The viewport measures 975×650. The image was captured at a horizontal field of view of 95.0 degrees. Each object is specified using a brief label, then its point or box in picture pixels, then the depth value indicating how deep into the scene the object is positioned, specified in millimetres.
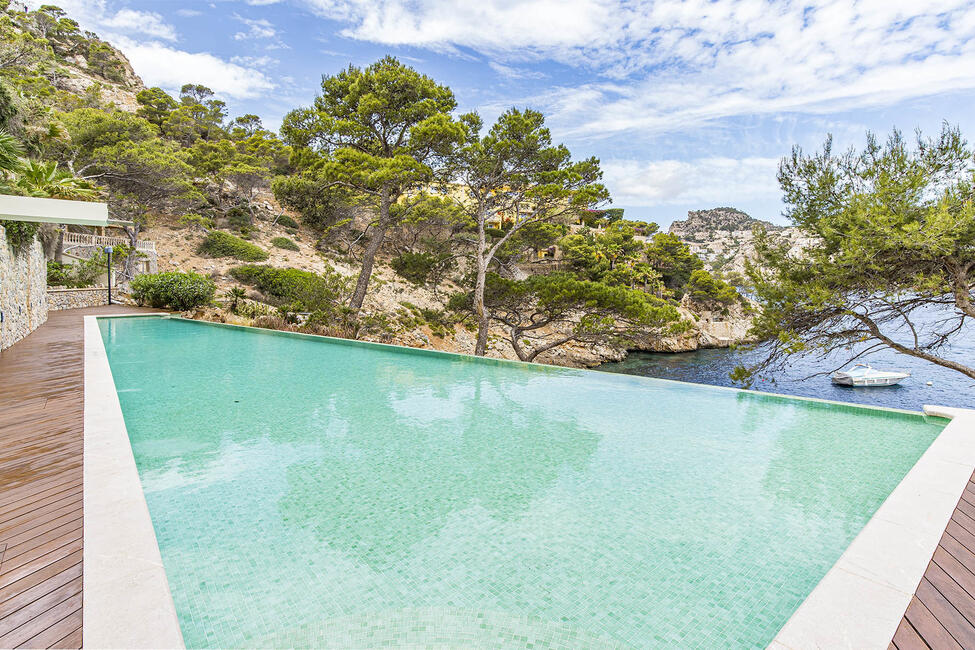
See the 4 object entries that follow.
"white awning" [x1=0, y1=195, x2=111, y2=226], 4719
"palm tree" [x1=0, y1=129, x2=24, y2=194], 6250
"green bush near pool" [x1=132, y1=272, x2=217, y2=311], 14250
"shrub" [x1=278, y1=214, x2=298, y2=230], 27848
